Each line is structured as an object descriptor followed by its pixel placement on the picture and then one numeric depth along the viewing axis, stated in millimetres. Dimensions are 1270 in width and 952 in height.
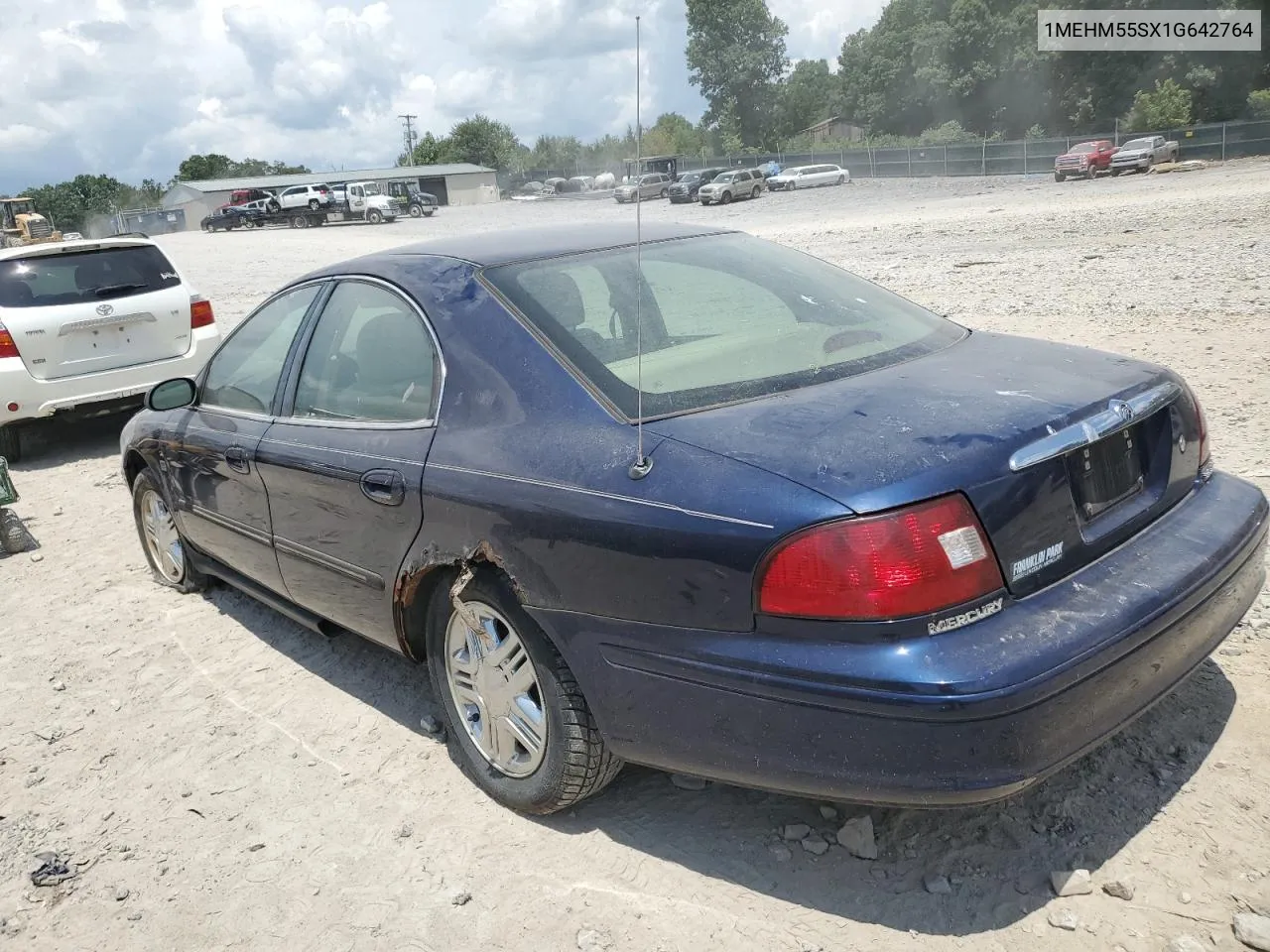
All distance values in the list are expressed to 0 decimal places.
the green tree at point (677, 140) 87125
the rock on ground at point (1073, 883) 2529
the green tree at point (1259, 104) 48938
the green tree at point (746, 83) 61562
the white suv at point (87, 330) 7923
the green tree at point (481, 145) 109312
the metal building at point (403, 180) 85125
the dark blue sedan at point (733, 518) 2277
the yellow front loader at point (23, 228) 31969
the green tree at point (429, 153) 114062
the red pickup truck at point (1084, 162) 40812
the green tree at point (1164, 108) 52062
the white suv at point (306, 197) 56031
